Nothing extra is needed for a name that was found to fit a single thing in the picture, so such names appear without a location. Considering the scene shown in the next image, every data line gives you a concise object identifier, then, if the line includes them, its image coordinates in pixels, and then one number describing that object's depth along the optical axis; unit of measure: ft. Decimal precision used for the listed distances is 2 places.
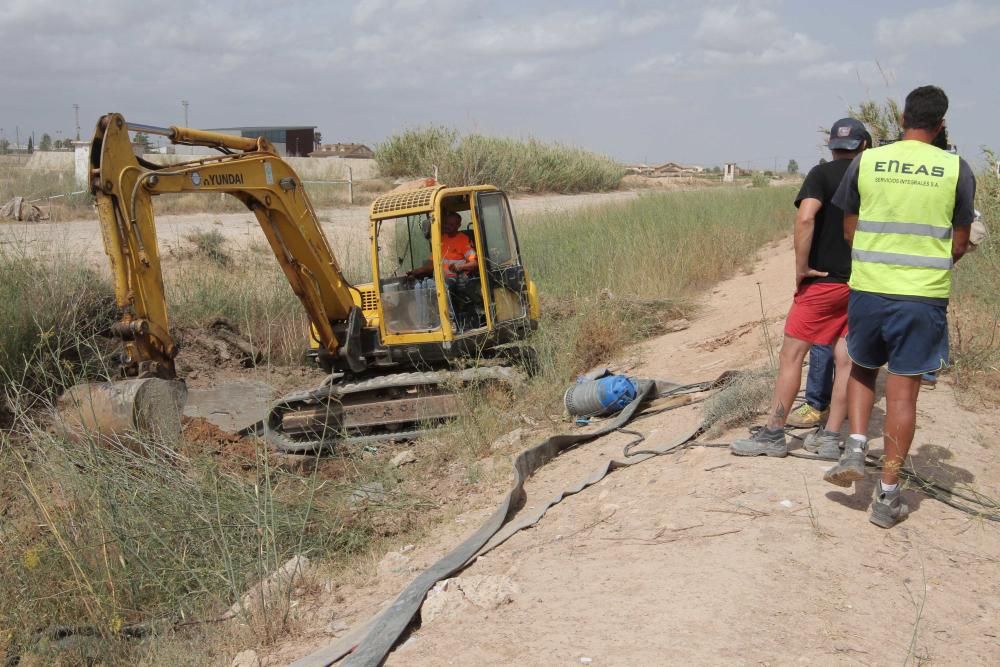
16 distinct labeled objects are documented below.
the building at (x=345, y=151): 142.92
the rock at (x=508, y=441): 25.71
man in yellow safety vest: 14.99
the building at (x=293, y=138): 160.49
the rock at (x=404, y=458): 27.13
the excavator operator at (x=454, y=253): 31.07
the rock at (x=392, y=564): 17.31
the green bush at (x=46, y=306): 30.25
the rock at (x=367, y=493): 20.16
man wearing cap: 17.67
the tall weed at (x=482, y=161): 92.22
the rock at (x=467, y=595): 14.21
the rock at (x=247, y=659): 14.39
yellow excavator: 29.14
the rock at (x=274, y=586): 15.29
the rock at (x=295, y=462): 25.35
